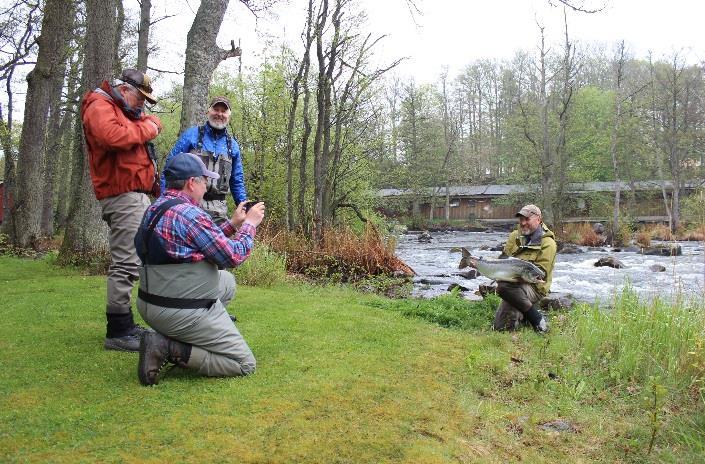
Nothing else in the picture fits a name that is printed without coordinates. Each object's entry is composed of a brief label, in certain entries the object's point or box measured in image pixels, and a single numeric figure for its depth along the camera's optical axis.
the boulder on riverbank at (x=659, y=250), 18.76
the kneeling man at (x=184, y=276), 3.16
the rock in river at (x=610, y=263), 15.43
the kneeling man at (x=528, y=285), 5.79
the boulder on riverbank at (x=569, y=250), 21.10
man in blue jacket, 4.92
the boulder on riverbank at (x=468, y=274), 12.87
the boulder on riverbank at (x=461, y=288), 10.37
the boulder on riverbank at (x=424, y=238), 28.43
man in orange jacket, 3.83
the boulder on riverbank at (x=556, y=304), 7.55
